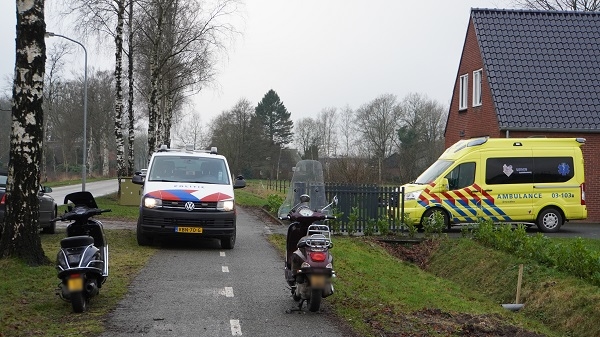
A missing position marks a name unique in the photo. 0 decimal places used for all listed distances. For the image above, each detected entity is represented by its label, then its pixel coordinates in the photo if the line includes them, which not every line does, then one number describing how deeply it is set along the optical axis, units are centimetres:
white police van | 1445
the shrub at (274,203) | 2722
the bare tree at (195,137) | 7931
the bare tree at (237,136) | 7238
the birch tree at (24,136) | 1139
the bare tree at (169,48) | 3262
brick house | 2567
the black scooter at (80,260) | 825
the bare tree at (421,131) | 6088
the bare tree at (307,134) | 8750
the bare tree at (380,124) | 7038
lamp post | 3139
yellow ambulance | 2003
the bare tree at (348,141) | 7716
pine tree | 9812
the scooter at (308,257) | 851
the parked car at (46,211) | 1623
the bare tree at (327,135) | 9042
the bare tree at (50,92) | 6094
